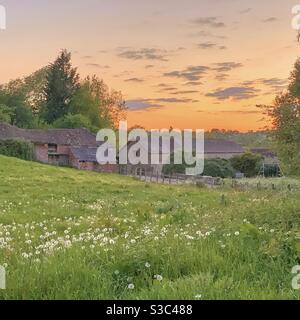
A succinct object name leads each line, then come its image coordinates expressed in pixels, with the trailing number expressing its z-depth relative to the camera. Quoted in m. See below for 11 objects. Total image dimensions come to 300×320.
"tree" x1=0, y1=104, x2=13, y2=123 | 88.12
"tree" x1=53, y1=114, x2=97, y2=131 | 95.38
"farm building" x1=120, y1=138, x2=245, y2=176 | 75.12
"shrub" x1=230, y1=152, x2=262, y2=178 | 73.12
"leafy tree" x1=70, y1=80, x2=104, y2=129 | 99.06
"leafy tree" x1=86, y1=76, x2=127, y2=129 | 100.25
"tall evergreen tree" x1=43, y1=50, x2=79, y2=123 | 98.69
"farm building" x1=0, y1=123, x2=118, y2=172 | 79.38
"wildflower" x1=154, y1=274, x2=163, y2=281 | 5.28
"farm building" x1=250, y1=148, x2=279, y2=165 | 68.27
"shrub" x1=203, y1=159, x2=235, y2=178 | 67.81
